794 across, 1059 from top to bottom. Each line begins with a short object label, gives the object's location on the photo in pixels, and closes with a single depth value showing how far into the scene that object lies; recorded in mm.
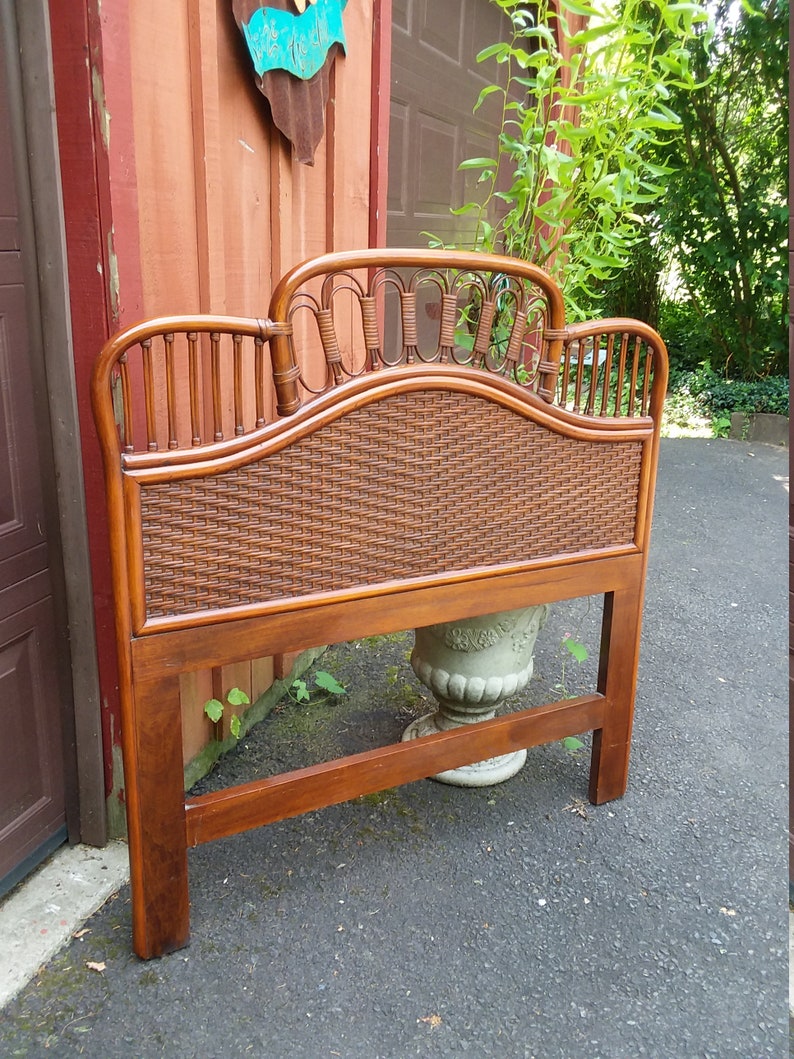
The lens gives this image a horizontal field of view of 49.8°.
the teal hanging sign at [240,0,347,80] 1903
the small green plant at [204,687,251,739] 2098
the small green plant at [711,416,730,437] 6449
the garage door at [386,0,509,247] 3090
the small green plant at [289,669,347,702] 2645
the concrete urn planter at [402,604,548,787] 2107
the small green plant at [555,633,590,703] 2180
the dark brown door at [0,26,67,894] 1561
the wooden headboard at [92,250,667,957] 1434
